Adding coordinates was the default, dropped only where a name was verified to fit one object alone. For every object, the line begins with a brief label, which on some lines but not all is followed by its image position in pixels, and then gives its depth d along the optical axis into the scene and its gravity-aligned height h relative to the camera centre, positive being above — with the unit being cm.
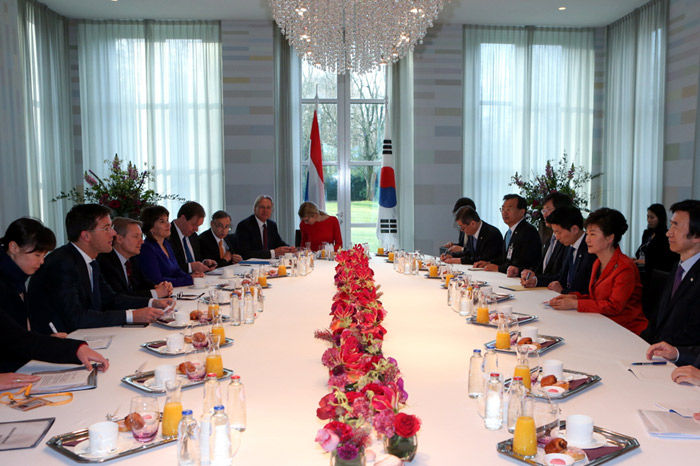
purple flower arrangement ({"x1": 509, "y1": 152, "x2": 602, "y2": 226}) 788 -13
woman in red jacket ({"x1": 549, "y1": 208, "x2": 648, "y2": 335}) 341 -62
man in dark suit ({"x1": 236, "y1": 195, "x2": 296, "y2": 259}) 677 -60
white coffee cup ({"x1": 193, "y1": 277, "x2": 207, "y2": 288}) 446 -78
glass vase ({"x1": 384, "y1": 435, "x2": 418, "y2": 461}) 155 -70
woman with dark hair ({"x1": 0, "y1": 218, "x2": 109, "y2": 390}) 240 -59
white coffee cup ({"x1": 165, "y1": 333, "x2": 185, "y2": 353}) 261 -71
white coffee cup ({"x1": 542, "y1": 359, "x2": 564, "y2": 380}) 215 -69
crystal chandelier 477 +124
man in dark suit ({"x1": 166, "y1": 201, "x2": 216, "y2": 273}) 548 -53
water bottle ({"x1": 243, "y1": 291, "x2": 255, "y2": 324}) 321 -71
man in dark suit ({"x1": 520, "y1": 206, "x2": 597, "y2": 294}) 406 -56
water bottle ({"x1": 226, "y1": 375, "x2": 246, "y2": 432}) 178 -68
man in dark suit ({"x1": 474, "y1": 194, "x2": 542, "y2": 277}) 541 -60
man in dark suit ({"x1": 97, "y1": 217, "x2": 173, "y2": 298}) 391 -54
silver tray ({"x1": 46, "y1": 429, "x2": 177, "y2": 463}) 161 -74
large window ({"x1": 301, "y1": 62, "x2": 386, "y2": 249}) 906 +68
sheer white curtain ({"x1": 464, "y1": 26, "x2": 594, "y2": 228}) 880 +104
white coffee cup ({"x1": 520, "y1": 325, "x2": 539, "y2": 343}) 269 -70
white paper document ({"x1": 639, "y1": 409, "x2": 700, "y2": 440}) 173 -74
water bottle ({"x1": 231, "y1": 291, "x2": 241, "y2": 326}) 320 -71
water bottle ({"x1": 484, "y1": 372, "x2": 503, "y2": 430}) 180 -69
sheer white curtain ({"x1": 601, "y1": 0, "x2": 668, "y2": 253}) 757 +79
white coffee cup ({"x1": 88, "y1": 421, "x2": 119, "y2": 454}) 164 -71
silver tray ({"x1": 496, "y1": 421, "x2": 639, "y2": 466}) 157 -74
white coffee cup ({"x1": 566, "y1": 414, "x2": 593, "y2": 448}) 165 -70
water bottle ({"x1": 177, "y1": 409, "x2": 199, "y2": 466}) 151 -66
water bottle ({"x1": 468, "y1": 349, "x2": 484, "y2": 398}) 205 -69
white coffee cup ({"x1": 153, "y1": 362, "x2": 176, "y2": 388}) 212 -69
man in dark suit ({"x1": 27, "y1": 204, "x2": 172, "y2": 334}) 309 -56
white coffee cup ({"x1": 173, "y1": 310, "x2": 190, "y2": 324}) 311 -73
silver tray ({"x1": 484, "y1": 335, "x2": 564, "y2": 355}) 260 -76
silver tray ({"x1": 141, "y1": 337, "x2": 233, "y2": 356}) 258 -75
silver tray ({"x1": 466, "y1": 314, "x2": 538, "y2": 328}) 314 -77
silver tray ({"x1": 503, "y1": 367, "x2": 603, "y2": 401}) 200 -74
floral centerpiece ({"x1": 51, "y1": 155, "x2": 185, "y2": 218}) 678 -19
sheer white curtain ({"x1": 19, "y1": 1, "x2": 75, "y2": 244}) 738 +87
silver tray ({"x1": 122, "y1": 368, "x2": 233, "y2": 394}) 211 -74
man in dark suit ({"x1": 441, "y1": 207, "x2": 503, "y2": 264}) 604 -62
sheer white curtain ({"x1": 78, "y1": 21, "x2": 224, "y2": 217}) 845 +109
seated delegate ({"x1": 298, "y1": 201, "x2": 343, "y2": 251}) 689 -61
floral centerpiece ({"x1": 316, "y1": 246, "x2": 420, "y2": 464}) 143 -57
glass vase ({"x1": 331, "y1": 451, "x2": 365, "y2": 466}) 137 -65
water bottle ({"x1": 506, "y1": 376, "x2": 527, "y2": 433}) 175 -66
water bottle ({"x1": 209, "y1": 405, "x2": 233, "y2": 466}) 156 -69
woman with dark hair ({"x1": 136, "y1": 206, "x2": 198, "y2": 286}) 455 -59
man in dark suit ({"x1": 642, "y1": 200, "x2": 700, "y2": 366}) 292 -58
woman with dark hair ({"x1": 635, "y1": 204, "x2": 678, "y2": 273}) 594 -72
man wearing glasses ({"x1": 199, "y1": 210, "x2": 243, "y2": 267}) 597 -67
